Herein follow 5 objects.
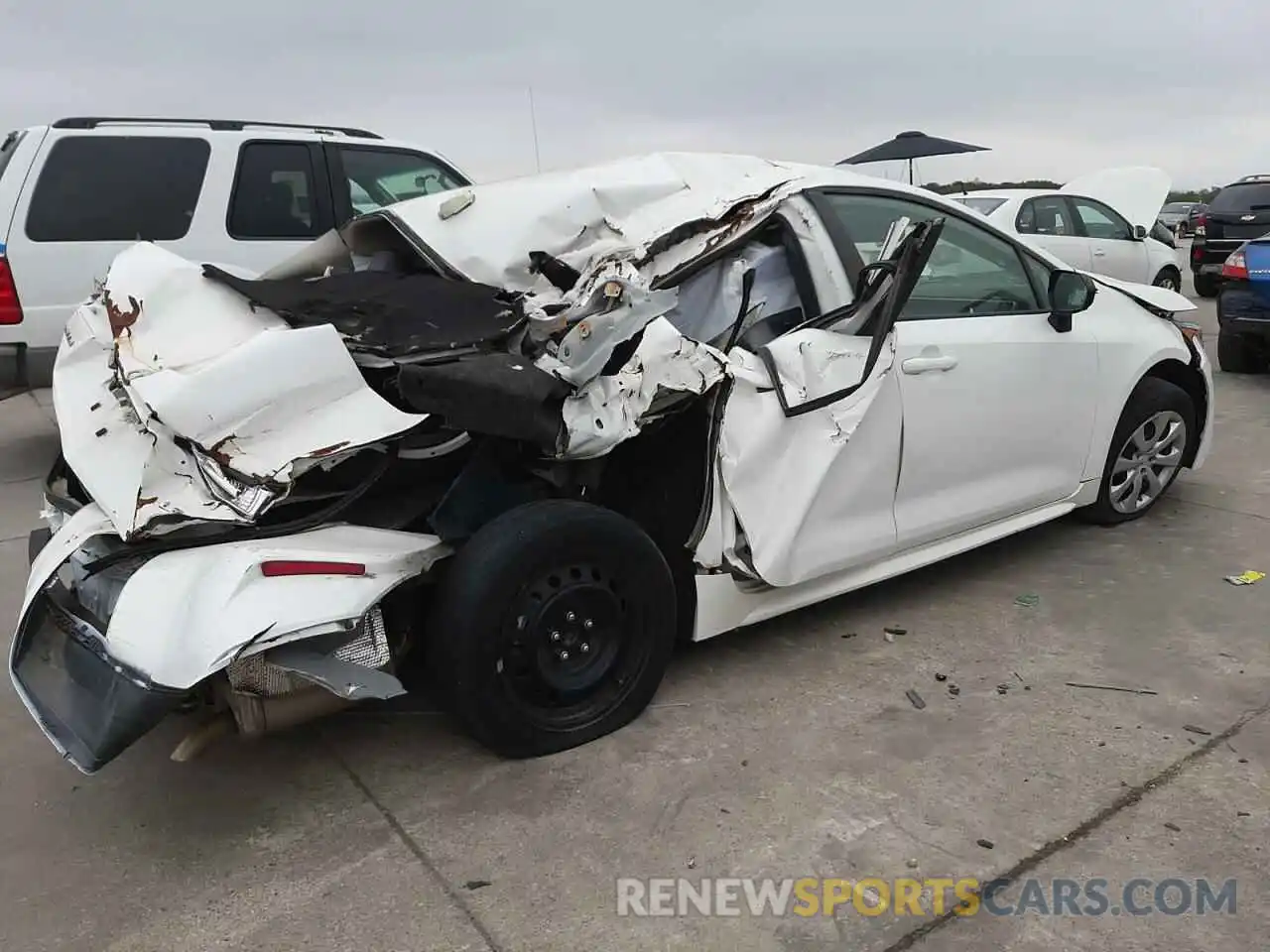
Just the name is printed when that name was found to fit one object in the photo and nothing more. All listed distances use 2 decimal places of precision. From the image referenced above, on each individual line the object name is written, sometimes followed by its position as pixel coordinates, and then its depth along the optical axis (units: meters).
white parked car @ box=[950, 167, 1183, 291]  11.14
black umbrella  12.92
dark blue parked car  8.12
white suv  6.07
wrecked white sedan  2.55
